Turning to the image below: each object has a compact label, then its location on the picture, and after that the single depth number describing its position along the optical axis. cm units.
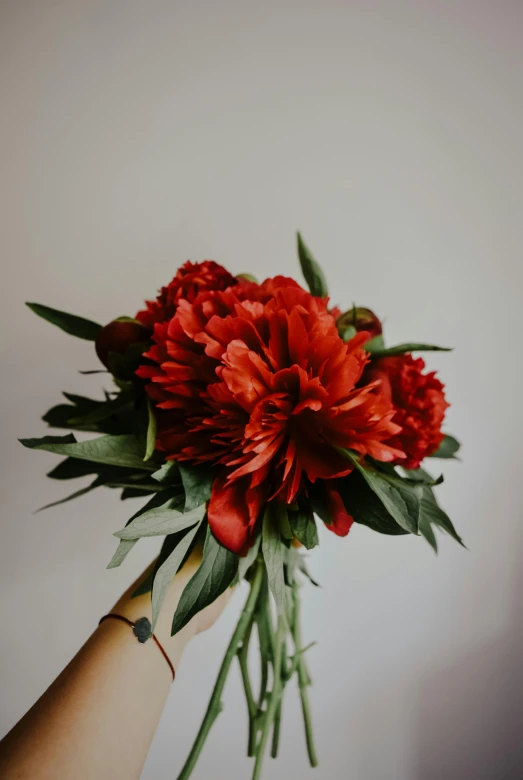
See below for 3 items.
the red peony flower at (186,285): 47
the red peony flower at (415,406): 45
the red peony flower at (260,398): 40
